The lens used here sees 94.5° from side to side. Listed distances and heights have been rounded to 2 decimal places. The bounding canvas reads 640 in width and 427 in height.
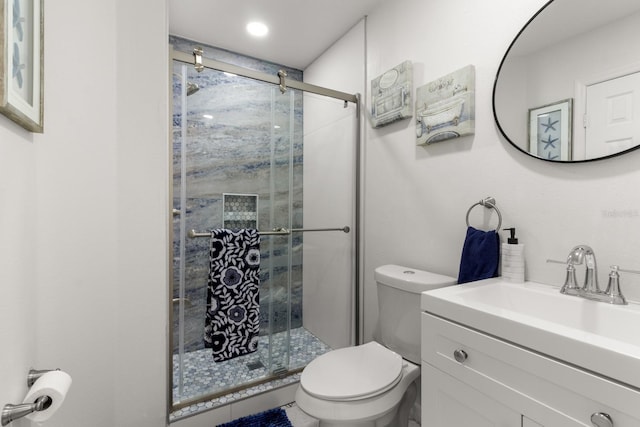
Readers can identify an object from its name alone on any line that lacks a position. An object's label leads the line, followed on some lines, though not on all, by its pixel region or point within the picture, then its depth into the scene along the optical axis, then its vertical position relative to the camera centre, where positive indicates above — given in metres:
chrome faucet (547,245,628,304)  0.89 -0.21
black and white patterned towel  1.65 -0.46
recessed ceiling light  2.04 +1.30
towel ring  1.23 +0.04
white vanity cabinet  0.62 -0.43
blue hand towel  1.21 -0.18
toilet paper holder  0.52 -0.36
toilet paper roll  0.59 -0.36
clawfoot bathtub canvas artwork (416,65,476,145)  1.32 +0.51
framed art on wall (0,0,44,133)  0.51 +0.30
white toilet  1.13 -0.69
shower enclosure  1.61 +0.05
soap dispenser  1.12 -0.18
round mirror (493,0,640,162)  0.92 +0.46
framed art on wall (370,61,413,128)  1.61 +0.69
